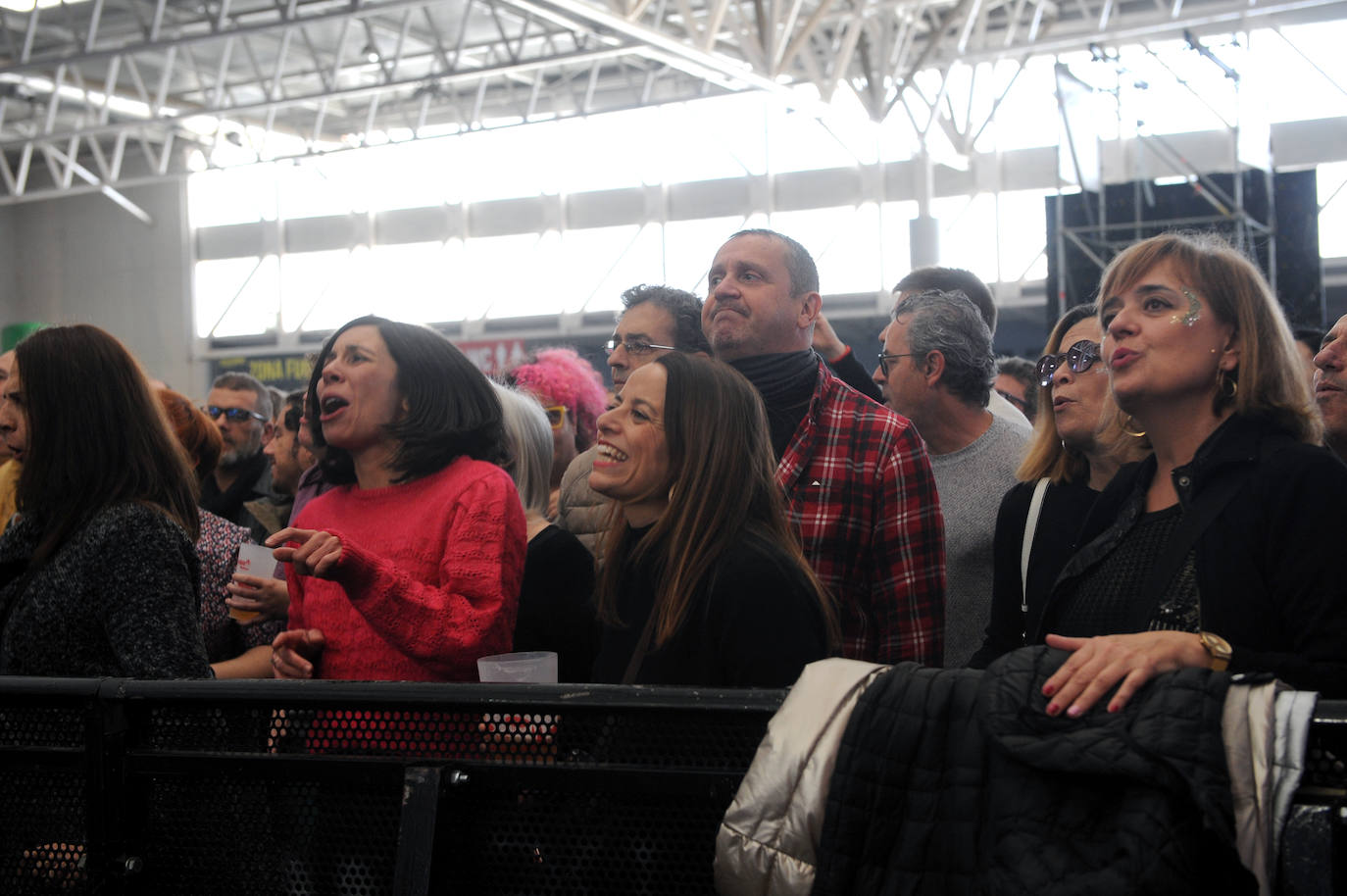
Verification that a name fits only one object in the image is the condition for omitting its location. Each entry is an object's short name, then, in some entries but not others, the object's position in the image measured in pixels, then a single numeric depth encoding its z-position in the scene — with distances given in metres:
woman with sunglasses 2.44
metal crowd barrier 1.44
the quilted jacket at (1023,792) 1.20
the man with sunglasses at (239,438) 4.97
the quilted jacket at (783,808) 1.31
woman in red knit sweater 2.12
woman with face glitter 1.64
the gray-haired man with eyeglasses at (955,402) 3.11
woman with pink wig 3.71
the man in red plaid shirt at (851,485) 2.63
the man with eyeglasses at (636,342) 3.12
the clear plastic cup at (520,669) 1.94
